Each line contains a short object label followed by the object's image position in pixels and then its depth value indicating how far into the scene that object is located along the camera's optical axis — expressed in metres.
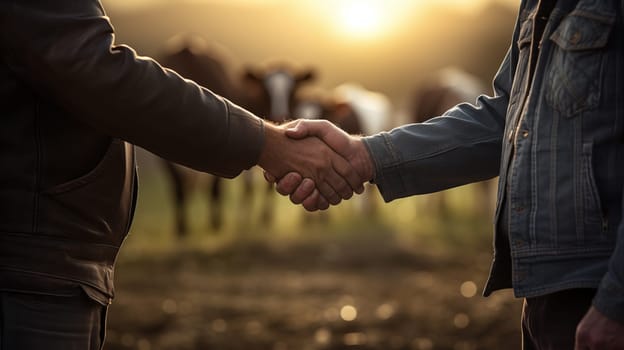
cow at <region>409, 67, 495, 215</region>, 12.89
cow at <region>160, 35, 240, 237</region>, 10.56
